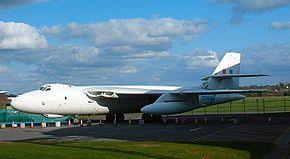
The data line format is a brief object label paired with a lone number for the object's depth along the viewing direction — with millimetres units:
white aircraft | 35969
